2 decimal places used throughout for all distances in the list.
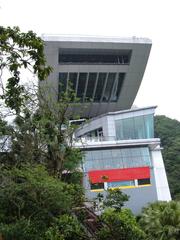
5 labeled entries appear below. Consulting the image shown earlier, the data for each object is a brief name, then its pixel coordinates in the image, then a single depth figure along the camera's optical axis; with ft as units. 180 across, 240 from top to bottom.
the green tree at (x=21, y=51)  20.13
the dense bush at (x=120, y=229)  35.65
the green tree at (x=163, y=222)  51.42
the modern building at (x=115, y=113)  109.60
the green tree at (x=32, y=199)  35.86
